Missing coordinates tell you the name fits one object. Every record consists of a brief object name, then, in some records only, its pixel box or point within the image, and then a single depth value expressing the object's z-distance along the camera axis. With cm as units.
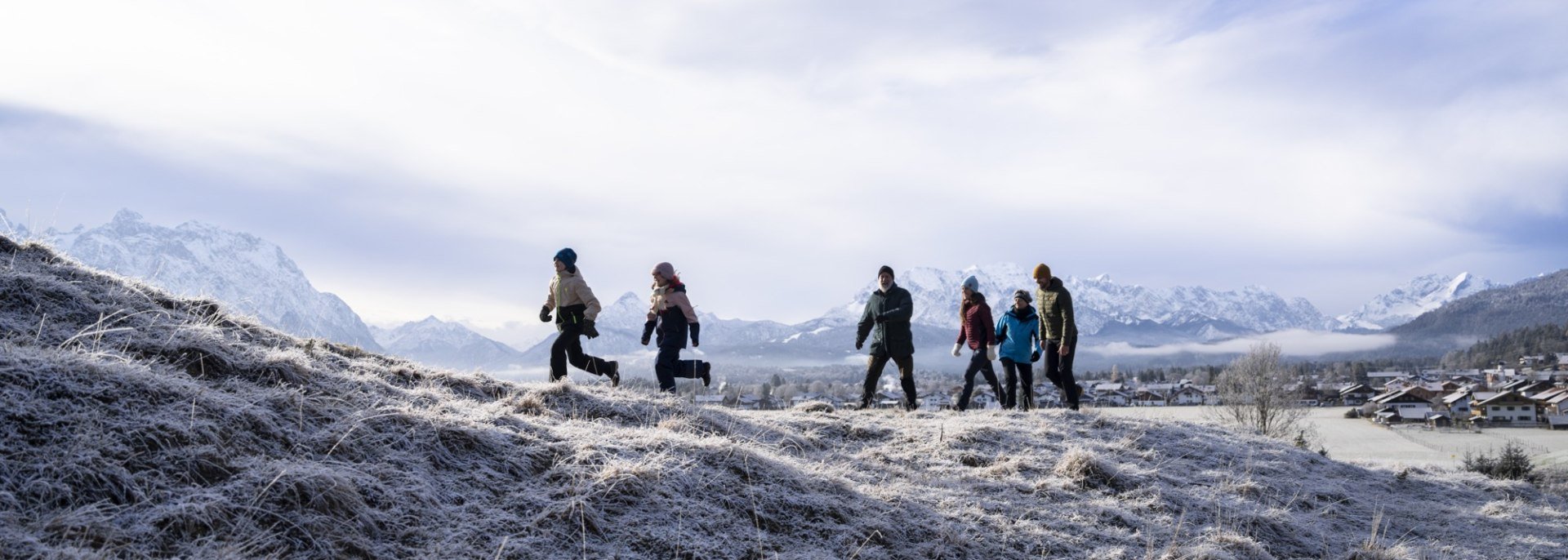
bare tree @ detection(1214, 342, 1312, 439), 5825
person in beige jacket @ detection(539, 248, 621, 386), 1203
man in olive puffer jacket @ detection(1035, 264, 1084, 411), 1362
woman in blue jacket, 1377
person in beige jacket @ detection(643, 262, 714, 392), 1245
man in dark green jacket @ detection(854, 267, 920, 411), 1362
